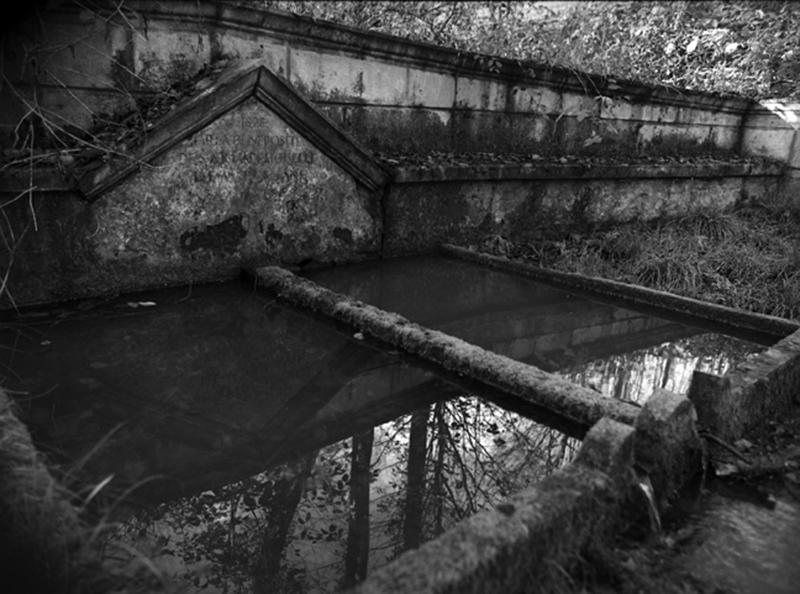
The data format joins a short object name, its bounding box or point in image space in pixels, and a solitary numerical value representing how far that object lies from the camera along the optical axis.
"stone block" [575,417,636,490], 1.75
